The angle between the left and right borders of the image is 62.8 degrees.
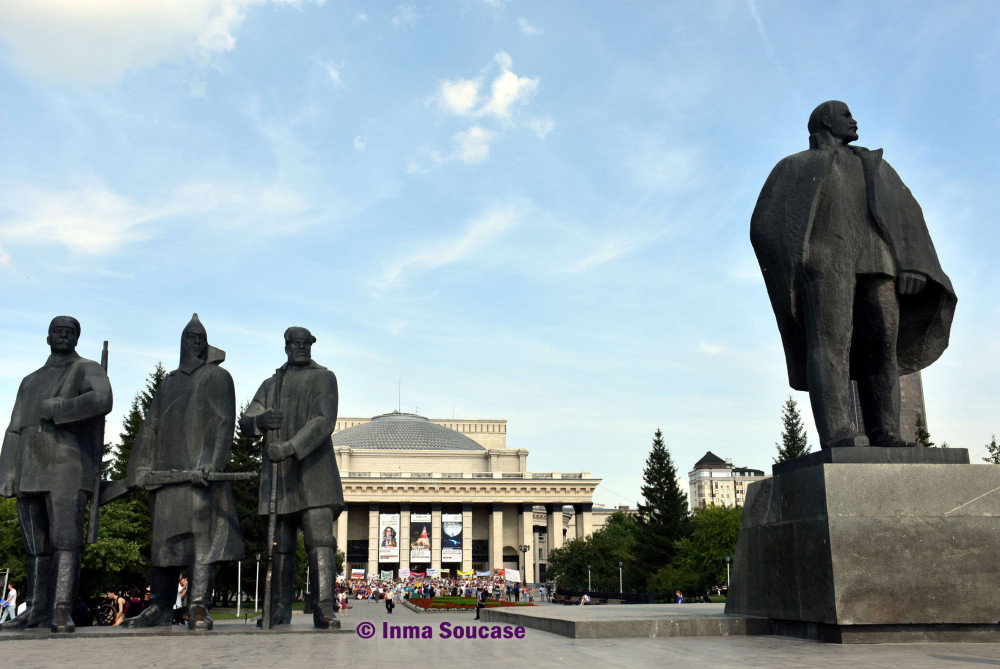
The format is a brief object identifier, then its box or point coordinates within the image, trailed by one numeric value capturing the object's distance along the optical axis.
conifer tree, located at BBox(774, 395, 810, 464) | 56.44
